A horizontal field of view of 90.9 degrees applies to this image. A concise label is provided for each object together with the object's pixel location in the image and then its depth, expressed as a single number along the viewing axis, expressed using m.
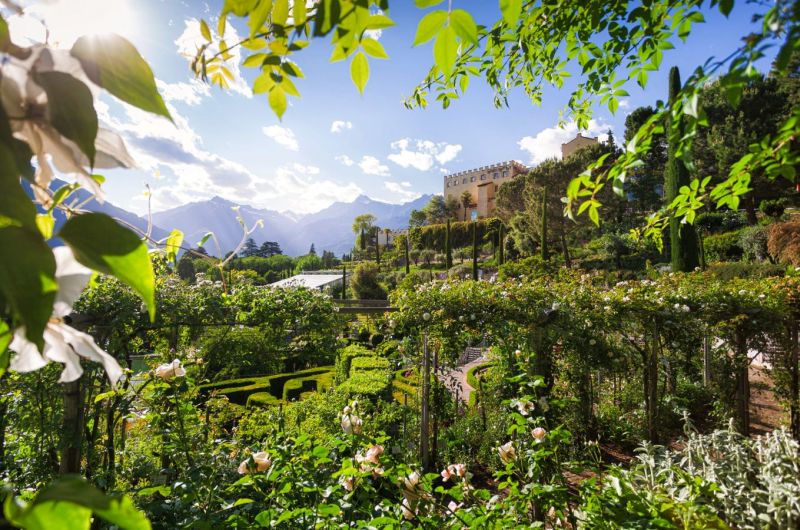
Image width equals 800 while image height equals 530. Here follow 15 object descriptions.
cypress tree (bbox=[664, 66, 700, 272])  13.09
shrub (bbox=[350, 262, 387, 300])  25.02
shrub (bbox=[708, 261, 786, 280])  11.65
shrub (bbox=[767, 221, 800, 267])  12.22
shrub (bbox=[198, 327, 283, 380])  4.13
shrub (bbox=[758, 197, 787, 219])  17.66
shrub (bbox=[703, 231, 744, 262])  17.63
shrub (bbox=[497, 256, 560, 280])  17.75
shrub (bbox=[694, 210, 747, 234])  20.23
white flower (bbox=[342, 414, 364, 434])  1.83
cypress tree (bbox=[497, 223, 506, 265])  27.34
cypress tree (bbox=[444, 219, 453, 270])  28.47
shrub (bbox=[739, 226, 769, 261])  15.38
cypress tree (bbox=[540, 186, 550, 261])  22.56
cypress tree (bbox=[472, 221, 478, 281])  24.64
